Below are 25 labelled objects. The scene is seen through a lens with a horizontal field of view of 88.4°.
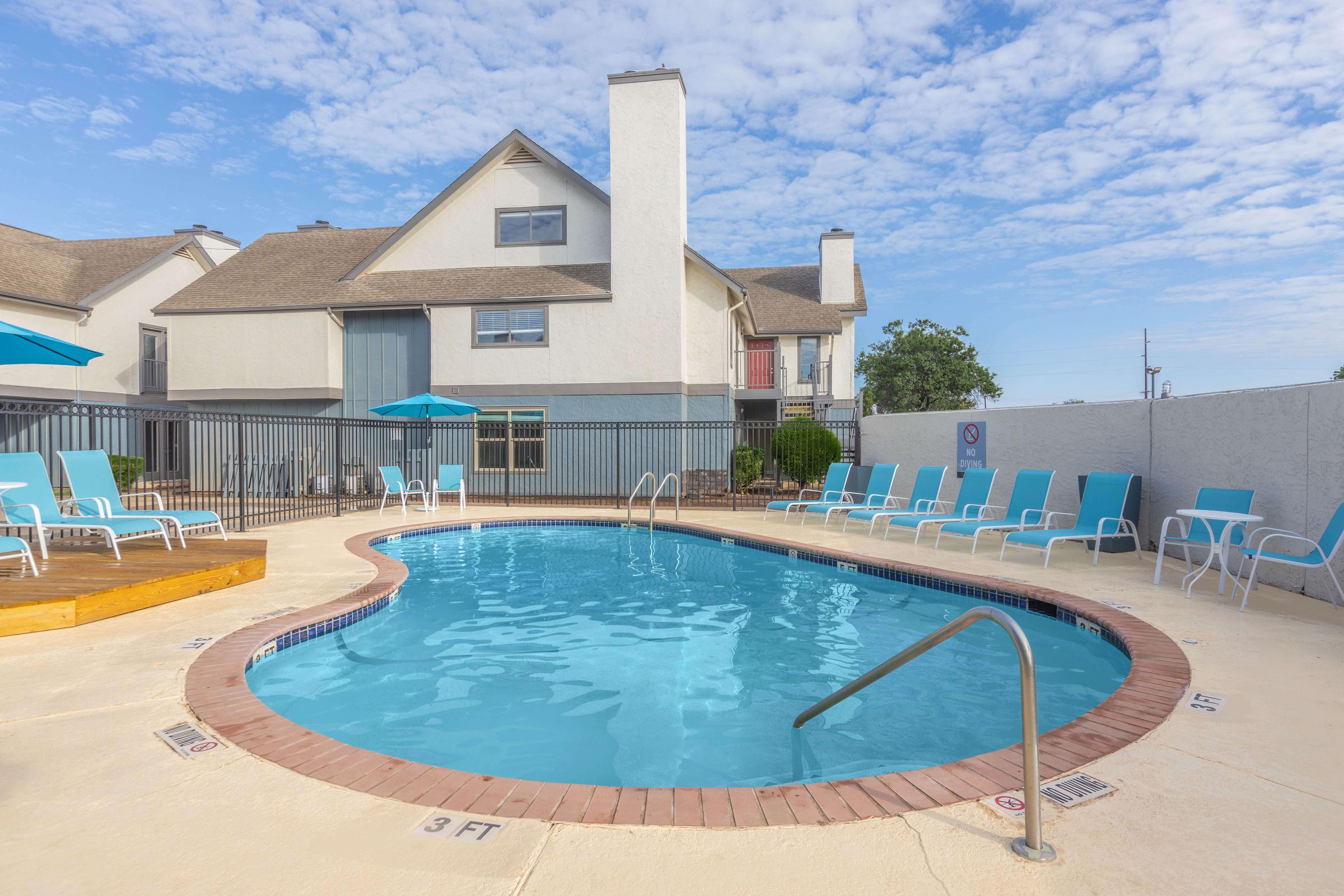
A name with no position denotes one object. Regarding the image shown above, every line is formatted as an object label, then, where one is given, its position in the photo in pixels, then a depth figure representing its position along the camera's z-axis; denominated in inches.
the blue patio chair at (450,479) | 556.4
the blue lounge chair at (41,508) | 253.8
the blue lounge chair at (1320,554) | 204.4
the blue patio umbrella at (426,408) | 539.5
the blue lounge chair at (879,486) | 448.8
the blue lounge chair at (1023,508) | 334.0
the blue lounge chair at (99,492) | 283.6
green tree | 1473.9
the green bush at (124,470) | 593.9
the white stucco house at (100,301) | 685.3
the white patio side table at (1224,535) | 228.4
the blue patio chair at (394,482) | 534.9
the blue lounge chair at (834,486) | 479.8
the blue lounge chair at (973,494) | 370.0
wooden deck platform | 187.6
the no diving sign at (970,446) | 460.1
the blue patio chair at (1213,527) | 253.1
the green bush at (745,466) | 646.5
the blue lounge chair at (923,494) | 415.5
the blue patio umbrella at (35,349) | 240.4
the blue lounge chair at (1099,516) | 298.8
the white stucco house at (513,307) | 634.2
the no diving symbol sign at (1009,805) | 95.0
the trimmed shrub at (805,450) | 605.6
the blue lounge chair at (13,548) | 210.1
